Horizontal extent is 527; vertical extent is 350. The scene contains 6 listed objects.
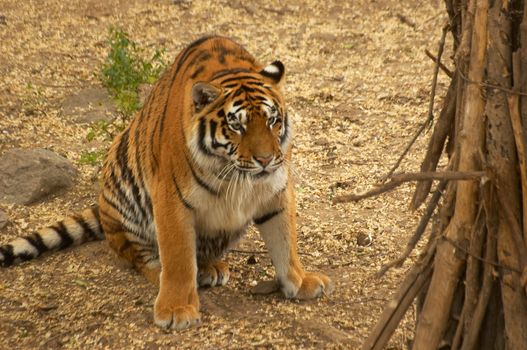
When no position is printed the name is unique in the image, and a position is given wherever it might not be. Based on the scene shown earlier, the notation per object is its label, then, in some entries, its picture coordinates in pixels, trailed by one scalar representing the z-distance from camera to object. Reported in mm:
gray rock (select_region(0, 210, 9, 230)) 11062
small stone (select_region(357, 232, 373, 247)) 10320
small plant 13633
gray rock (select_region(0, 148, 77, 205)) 11680
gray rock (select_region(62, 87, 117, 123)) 14391
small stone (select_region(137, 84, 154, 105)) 14480
